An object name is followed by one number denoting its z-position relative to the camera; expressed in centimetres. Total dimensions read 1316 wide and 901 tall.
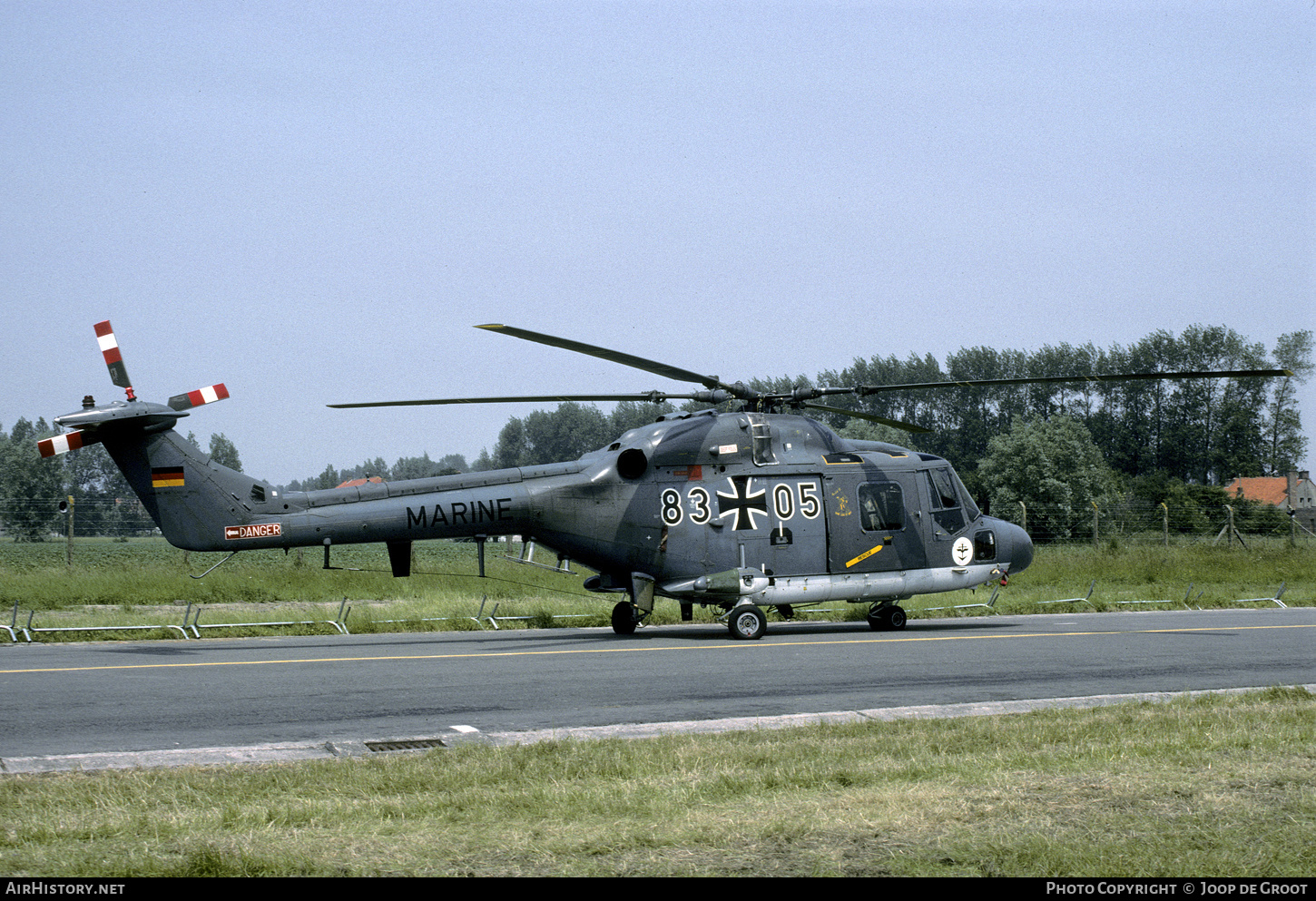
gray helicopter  1541
